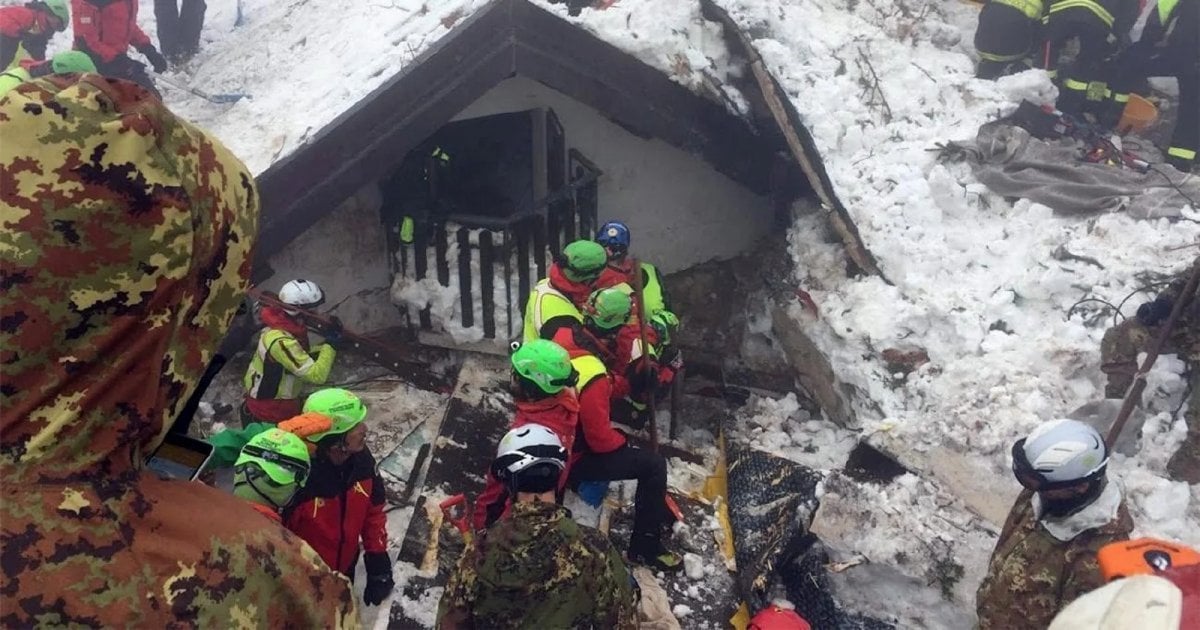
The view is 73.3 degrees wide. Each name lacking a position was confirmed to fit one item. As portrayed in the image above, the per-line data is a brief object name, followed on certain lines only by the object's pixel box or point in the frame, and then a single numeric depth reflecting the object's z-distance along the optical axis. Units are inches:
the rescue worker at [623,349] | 226.8
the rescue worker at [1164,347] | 200.2
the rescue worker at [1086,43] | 291.1
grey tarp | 248.4
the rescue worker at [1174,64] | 279.6
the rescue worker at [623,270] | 257.4
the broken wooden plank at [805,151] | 263.4
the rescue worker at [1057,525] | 136.6
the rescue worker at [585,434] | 178.7
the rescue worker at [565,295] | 227.3
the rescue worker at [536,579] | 126.0
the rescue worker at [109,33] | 335.0
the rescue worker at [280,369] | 208.7
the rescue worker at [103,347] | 43.4
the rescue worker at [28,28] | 319.9
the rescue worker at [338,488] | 161.5
